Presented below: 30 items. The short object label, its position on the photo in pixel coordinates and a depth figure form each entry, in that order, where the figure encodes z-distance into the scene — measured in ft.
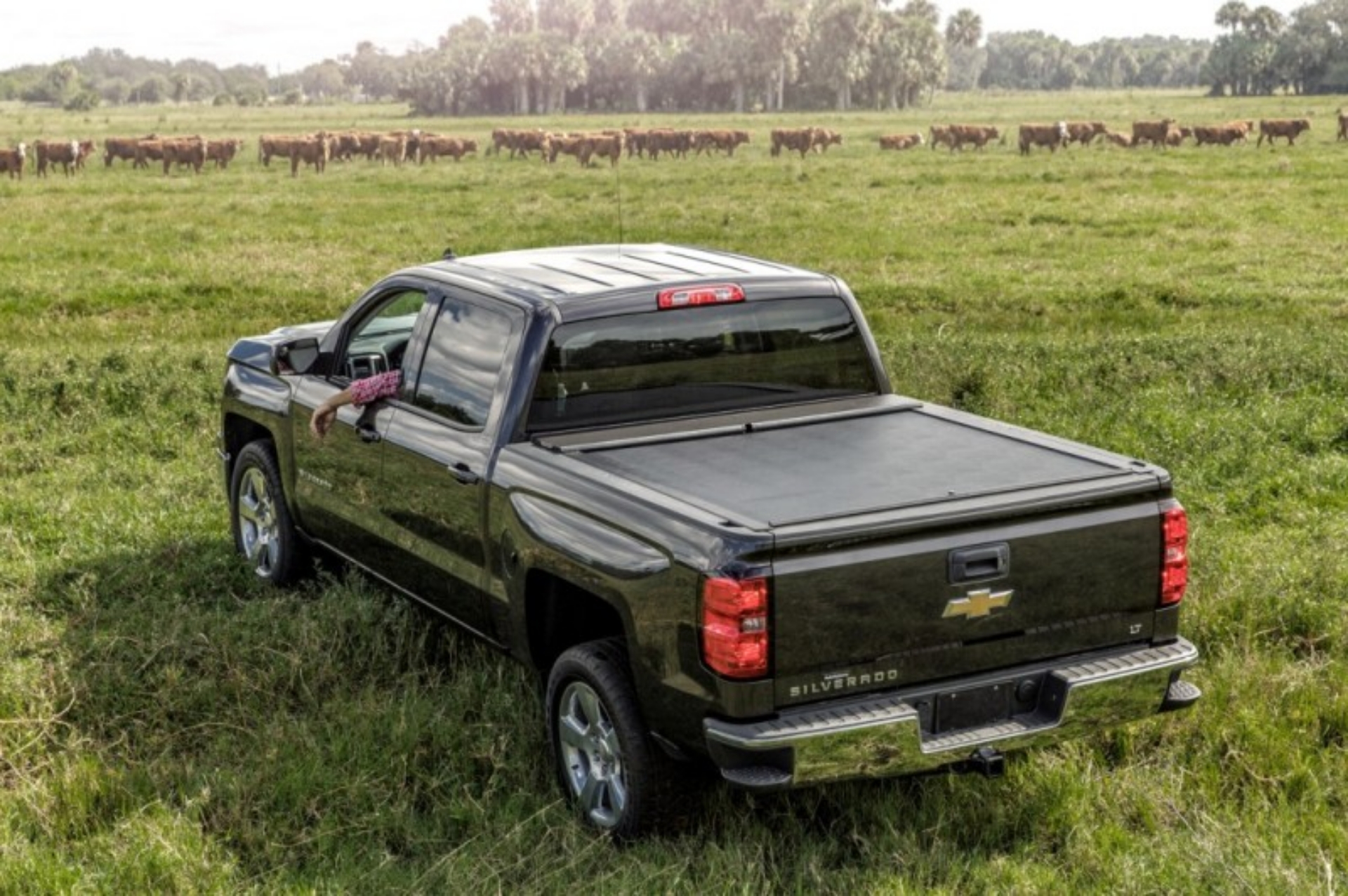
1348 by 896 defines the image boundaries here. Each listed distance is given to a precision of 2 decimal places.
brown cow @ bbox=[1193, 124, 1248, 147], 171.22
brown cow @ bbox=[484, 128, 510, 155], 194.08
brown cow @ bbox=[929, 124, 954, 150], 186.70
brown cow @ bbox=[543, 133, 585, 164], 176.14
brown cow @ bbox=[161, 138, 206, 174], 156.56
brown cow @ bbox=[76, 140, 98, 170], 155.63
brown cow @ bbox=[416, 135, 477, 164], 179.83
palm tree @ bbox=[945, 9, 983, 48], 580.30
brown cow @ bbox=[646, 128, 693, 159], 189.06
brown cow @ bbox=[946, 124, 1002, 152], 186.39
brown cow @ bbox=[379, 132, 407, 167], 180.45
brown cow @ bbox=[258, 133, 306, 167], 168.25
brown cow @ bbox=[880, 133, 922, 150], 186.29
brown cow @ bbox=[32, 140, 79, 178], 150.30
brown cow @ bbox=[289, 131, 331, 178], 155.94
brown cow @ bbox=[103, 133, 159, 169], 161.89
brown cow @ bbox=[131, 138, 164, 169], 159.43
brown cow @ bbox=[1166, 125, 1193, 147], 170.91
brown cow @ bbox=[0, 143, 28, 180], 143.23
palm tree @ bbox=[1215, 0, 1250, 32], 500.33
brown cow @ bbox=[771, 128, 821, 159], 181.37
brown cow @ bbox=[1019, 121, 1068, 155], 174.60
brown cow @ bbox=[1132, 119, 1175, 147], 170.30
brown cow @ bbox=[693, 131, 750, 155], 193.16
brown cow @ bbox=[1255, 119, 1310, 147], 171.63
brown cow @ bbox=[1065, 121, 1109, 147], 181.57
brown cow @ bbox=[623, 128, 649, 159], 188.65
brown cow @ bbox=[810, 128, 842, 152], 185.78
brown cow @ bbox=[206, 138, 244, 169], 165.68
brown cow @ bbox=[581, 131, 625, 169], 172.45
